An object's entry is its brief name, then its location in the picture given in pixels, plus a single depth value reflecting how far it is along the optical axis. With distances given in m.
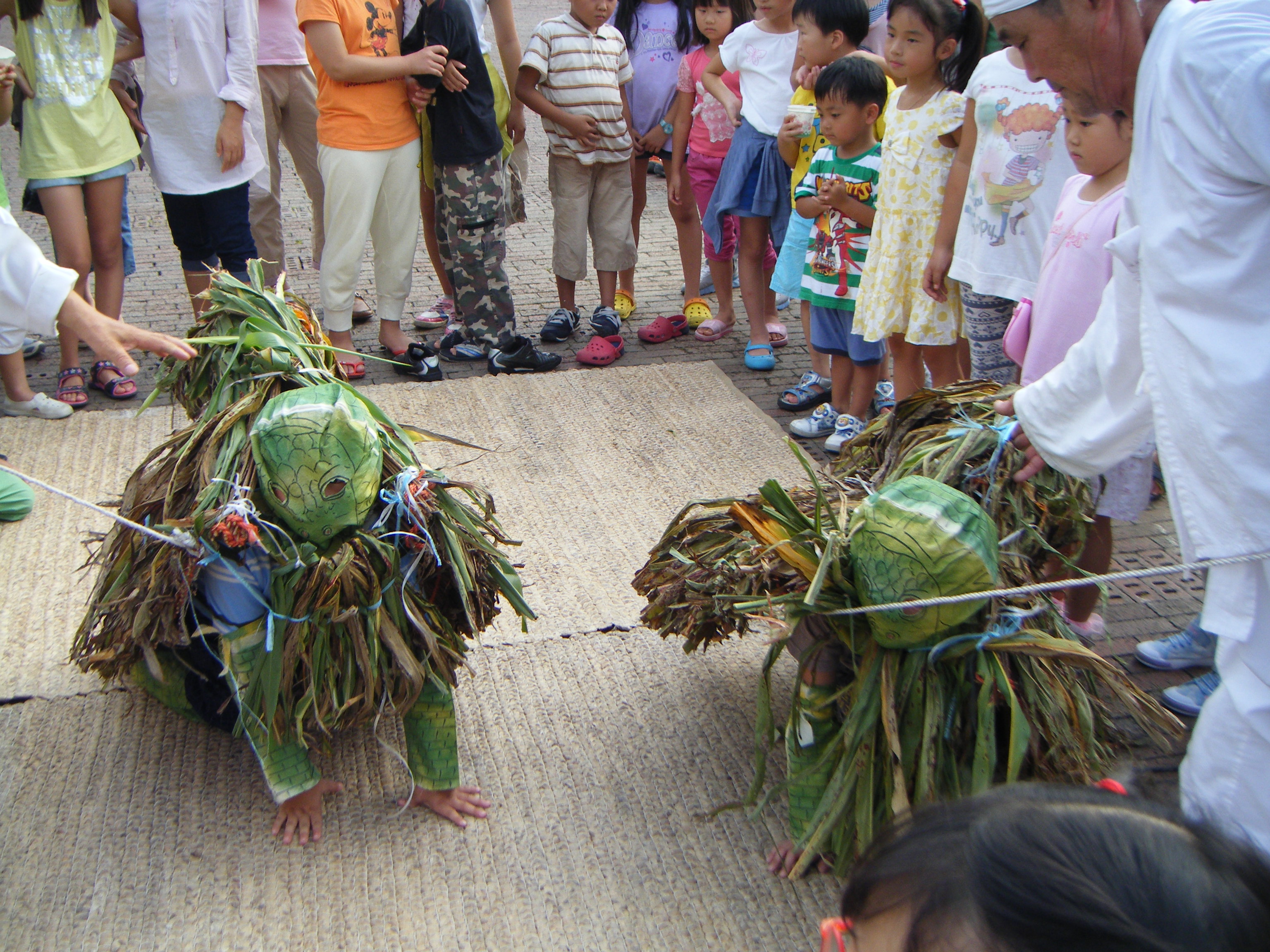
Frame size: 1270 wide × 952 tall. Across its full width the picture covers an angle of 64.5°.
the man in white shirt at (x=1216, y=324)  1.36
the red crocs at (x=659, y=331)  4.84
